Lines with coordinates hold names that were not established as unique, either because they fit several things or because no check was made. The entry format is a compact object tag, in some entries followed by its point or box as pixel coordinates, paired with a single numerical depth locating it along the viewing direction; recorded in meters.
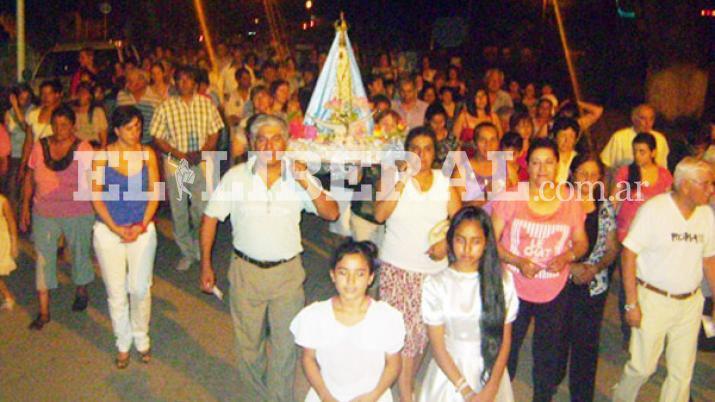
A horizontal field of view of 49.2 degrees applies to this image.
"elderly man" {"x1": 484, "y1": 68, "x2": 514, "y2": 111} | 11.02
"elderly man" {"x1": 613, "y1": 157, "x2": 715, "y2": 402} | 4.60
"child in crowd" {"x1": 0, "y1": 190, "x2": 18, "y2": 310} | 6.52
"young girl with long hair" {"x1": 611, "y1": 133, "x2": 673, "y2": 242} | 5.93
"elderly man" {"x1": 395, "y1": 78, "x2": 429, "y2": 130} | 9.77
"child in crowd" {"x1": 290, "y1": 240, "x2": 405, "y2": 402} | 3.88
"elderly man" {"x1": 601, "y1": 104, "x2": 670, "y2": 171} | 7.27
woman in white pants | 5.52
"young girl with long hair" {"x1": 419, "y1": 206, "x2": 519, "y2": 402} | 3.96
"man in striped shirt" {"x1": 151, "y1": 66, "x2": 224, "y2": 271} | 7.98
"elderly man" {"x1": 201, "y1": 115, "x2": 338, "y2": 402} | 4.73
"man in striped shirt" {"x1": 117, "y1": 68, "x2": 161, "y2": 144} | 9.26
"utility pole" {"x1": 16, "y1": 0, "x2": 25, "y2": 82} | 14.19
